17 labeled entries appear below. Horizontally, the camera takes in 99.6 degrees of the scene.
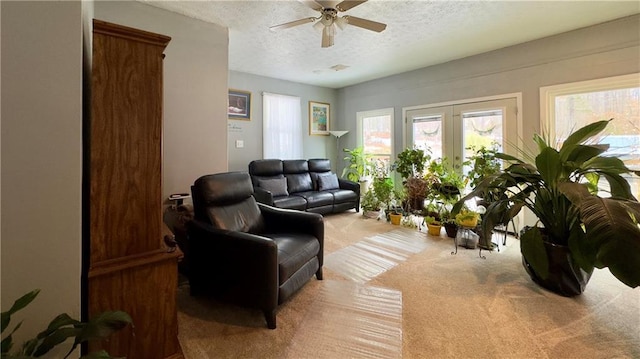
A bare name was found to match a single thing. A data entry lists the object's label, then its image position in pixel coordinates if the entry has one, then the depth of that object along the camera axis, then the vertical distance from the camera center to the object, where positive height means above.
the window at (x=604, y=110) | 2.93 +0.81
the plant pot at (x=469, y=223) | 3.11 -0.49
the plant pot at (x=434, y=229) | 3.56 -0.64
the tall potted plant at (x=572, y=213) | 1.43 -0.22
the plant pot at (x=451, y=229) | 3.43 -0.62
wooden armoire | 1.23 -0.07
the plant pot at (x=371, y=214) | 4.55 -0.56
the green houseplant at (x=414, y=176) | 4.16 +0.07
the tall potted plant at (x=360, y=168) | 5.34 +0.26
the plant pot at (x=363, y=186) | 5.31 -0.10
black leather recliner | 1.72 -0.46
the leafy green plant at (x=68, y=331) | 0.84 -0.50
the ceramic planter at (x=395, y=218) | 4.11 -0.57
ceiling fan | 2.15 +1.40
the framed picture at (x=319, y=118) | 5.86 +1.41
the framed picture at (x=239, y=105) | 4.68 +1.36
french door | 3.80 +0.83
